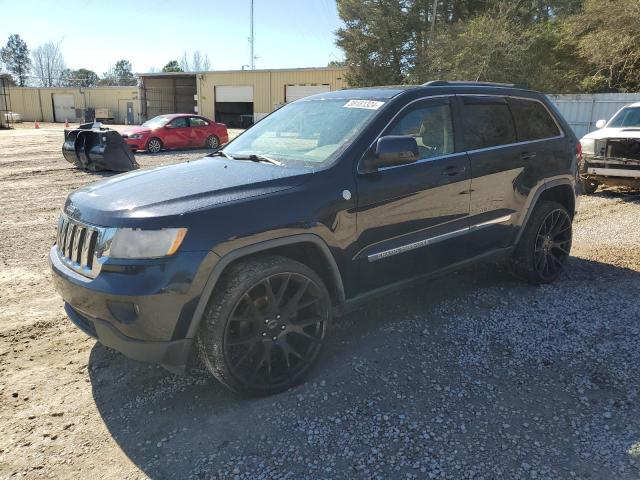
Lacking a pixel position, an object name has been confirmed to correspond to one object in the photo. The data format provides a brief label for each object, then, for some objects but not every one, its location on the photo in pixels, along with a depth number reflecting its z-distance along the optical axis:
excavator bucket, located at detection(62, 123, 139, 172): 12.74
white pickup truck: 9.42
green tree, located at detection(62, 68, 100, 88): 90.94
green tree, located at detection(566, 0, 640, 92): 21.55
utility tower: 59.86
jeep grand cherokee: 2.77
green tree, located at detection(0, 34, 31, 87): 108.19
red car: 18.14
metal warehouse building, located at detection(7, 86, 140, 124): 52.81
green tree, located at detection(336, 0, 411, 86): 34.22
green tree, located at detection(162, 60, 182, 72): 89.41
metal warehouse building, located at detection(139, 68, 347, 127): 39.72
